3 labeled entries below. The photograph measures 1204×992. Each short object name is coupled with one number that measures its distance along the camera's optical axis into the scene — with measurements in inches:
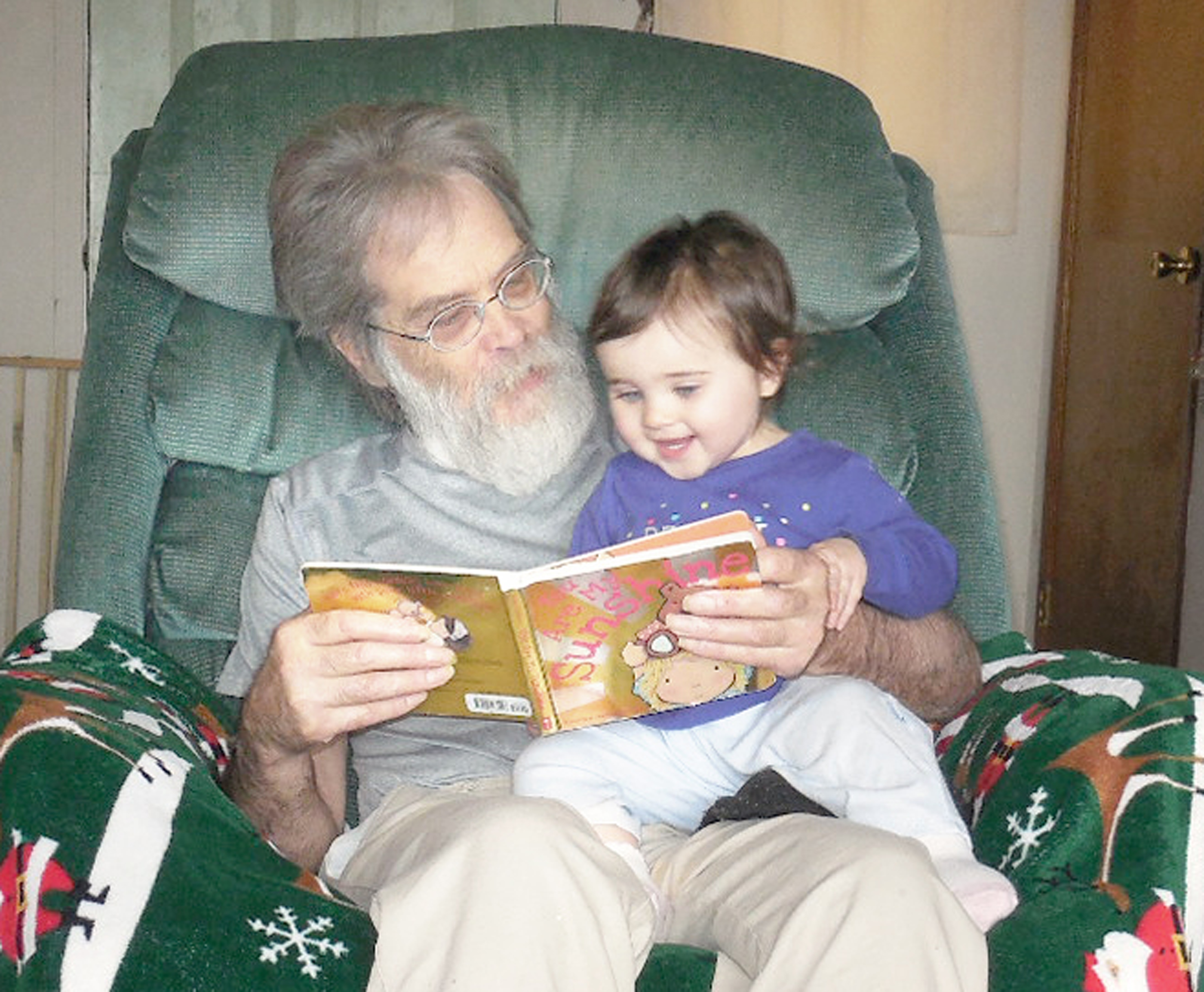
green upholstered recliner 72.4
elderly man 45.3
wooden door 127.8
